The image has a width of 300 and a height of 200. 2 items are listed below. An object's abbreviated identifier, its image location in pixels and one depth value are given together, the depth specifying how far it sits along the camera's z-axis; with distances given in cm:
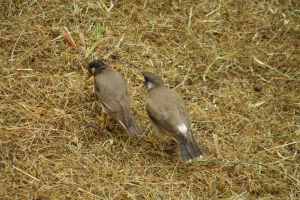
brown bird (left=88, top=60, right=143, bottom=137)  868
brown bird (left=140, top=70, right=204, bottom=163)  855
